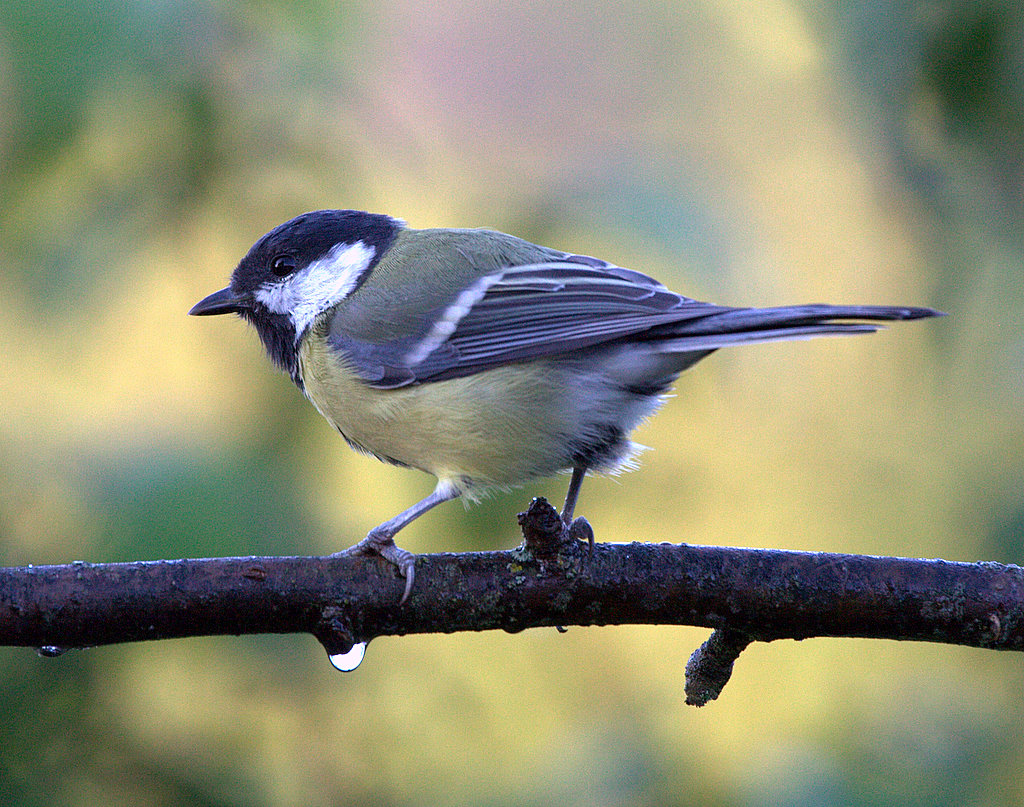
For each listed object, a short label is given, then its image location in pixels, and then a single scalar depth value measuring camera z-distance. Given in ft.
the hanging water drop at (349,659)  11.74
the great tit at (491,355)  11.86
